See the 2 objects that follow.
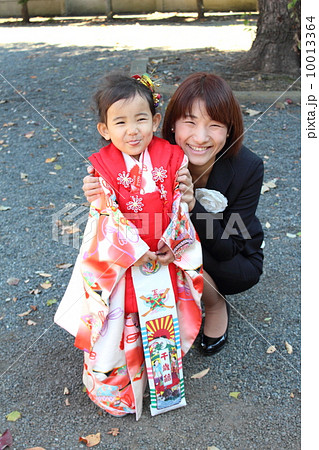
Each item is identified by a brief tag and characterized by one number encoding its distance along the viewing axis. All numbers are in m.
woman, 2.37
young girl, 2.09
